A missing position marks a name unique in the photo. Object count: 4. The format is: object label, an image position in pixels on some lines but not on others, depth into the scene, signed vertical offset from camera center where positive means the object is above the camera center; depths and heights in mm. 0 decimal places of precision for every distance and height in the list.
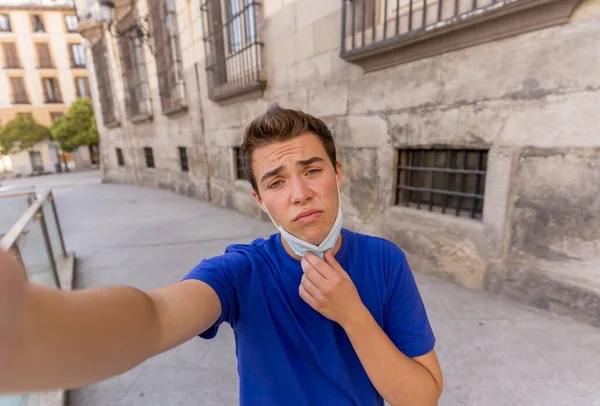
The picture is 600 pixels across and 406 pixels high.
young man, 800 -466
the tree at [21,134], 22984 +1311
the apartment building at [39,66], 26219 +7479
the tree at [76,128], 22328 +1565
